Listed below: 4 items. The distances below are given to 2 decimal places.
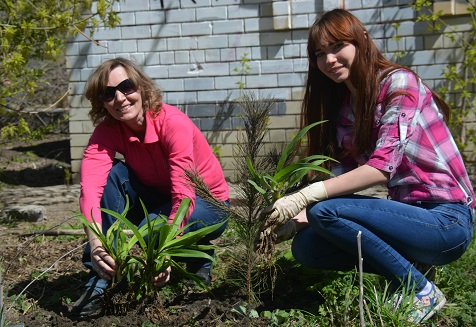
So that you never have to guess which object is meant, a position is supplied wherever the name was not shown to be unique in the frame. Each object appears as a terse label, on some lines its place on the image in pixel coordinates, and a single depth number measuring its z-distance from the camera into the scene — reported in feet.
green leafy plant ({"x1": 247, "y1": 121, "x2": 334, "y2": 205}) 10.26
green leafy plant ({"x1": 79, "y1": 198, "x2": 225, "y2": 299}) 10.75
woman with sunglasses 11.84
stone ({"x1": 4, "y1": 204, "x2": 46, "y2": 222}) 20.01
